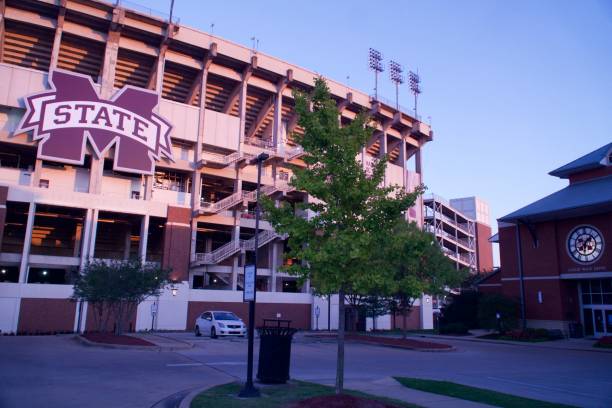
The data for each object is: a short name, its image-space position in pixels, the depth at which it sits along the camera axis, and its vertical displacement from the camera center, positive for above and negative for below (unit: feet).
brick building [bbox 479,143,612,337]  123.44 +15.05
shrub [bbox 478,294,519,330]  130.31 -0.01
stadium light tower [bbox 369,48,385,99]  188.85 +90.24
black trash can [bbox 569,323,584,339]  125.59 -4.38
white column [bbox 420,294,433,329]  185.26 -1.20
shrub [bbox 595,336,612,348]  100.58 -5.61
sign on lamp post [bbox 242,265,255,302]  39.70 +1.69
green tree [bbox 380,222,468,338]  100.17 +7.42
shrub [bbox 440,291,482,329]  163.43 +0.18
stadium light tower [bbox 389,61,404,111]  195.93 +89.30
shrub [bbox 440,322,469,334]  144.15 -5.15
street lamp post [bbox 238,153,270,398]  35.78 -4.63
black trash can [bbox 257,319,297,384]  42.11 -4.15
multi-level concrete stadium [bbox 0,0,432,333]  119.65 +38.20
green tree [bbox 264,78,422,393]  33.47 +6.65
